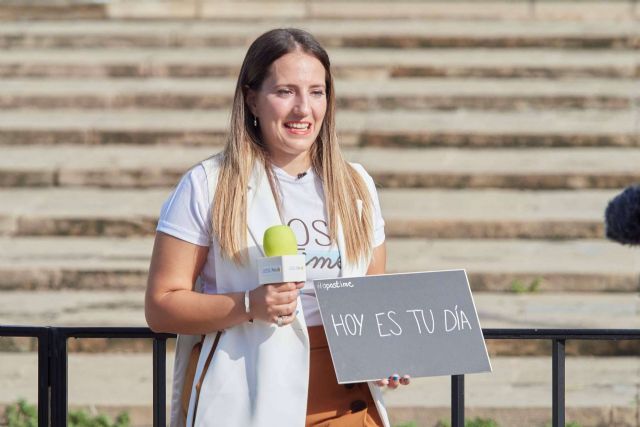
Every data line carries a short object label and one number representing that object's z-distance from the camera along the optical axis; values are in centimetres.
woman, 599
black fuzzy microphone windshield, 861
